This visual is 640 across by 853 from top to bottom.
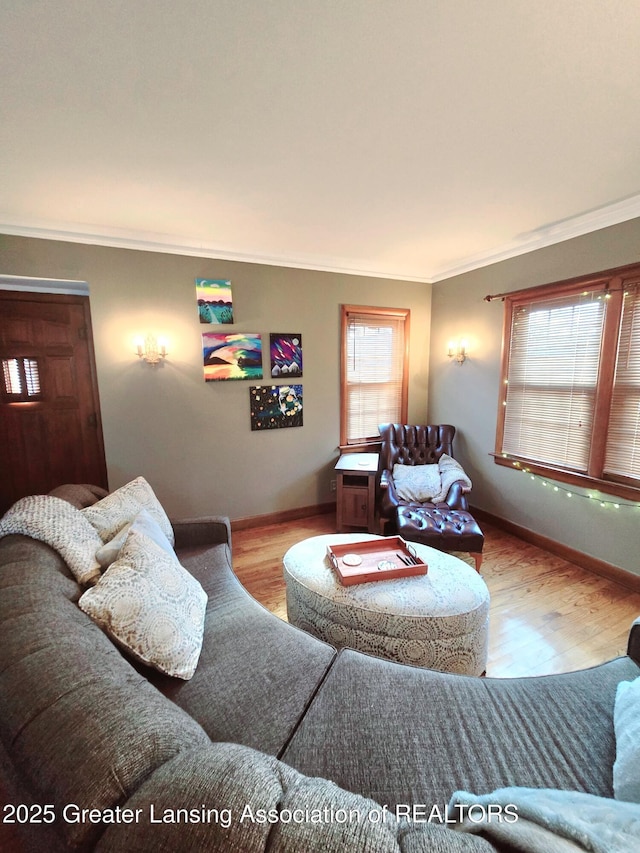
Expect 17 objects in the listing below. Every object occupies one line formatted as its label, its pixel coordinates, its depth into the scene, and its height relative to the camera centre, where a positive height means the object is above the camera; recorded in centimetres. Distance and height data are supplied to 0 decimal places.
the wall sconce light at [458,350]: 365 +26
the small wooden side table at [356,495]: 323 -113
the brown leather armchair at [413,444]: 350 -71
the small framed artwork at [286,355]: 336 +20
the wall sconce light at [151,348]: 283 +22
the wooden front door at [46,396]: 284 -17
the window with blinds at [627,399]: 238 -18
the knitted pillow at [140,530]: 135 -69
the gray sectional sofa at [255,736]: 50 -73
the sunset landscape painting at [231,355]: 310 +18
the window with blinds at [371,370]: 375 +5
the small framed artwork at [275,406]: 336 -31
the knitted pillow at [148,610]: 106 -76
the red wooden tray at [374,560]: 168 -98
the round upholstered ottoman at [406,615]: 145 -104
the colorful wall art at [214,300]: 302 +66
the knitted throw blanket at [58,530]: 128 -59
